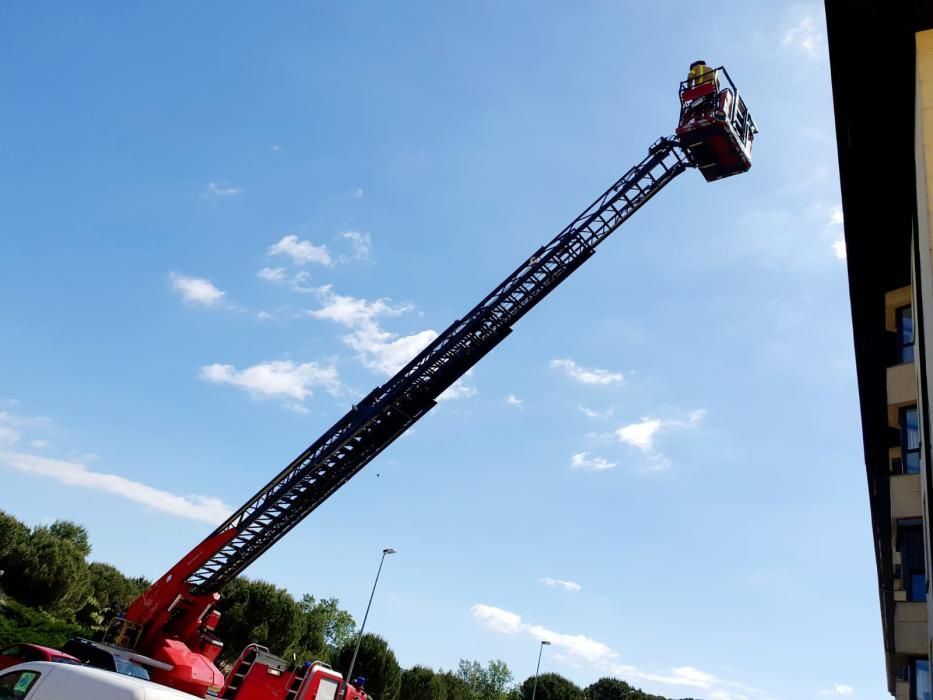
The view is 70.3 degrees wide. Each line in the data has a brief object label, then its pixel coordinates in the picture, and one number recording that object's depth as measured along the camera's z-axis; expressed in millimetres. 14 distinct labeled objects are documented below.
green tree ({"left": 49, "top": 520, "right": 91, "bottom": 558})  76644
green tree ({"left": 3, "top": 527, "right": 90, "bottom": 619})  44750
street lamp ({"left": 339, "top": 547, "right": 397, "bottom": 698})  36141
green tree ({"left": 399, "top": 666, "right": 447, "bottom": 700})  59312
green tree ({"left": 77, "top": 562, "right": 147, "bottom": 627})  51469
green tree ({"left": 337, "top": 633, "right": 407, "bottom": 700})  51688
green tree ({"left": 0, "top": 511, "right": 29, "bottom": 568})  45344
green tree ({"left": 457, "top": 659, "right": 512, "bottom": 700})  117312
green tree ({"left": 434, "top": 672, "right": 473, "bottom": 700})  63562
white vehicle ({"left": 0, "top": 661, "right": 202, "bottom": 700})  6977
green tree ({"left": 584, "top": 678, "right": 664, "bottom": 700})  109375
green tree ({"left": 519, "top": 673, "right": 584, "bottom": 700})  83750
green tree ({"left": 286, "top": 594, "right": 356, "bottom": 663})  52406
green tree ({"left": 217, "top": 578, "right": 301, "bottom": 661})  48344
